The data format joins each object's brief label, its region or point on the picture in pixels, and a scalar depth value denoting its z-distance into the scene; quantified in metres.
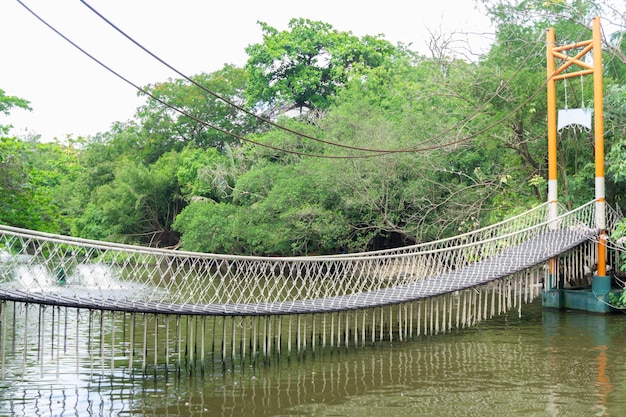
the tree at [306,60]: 30.31
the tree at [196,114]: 33.19
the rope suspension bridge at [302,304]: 8.54
